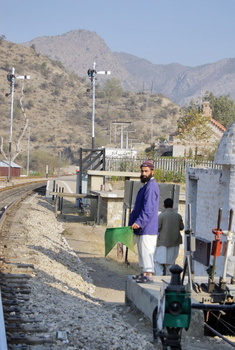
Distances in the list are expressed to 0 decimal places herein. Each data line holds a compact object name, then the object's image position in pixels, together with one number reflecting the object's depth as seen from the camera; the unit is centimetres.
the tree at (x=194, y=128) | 5044
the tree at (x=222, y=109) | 8000
